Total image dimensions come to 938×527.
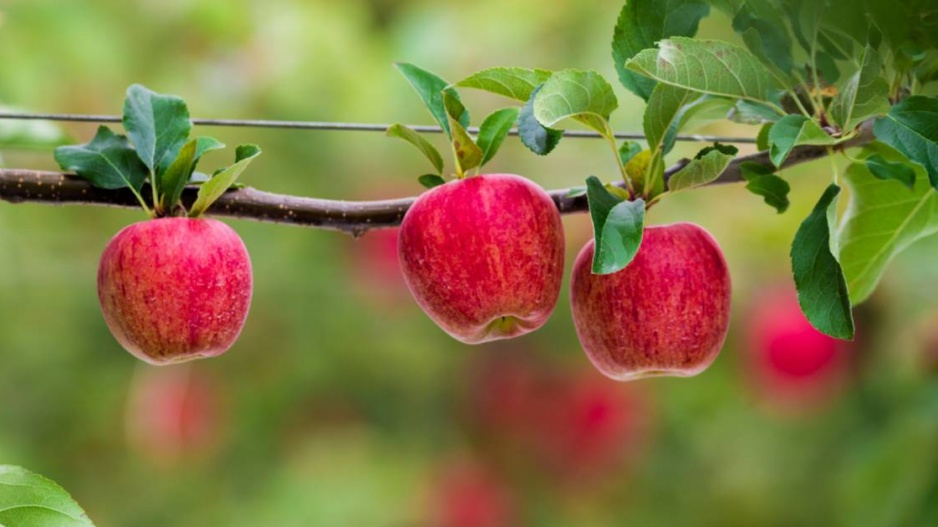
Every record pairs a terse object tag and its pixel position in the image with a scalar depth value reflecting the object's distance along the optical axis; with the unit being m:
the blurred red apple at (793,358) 4.28
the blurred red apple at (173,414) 4.75
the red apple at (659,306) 2.21
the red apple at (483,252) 2.20
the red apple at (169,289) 2.19
